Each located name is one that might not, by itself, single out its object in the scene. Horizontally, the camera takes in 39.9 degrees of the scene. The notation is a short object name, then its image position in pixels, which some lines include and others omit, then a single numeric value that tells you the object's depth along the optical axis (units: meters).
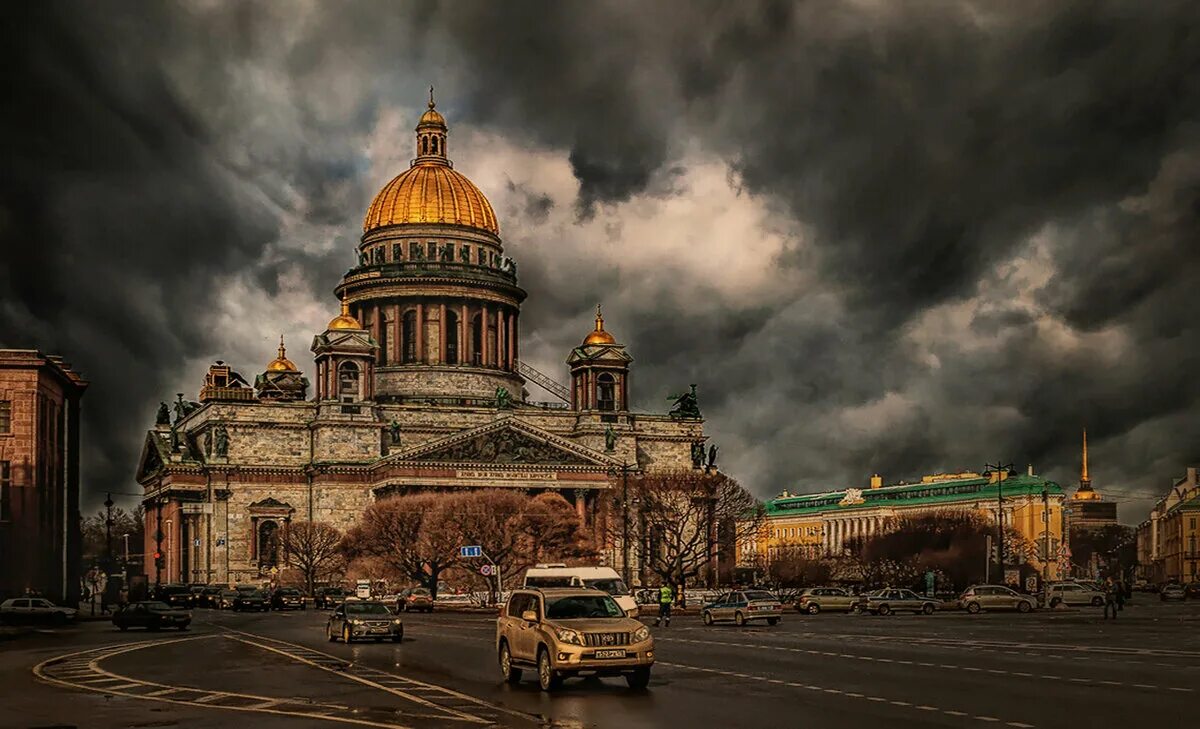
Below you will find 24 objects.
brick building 87.00
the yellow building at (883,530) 183.80
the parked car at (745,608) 68.94
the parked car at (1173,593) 128.12
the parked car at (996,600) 87.25
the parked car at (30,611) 77.19
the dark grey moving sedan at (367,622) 53.31
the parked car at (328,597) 106.99
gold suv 31.64
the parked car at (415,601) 98.12
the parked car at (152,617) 70.12
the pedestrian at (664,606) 73.81
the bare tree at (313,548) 128.88
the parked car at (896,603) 86.00
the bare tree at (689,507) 119.19
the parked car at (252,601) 105.56
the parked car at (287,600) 107.75
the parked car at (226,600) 111.62
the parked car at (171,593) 99.50
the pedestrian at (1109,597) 72.69
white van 56.59
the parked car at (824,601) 87.38
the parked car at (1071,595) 95.44
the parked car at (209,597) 117.32
